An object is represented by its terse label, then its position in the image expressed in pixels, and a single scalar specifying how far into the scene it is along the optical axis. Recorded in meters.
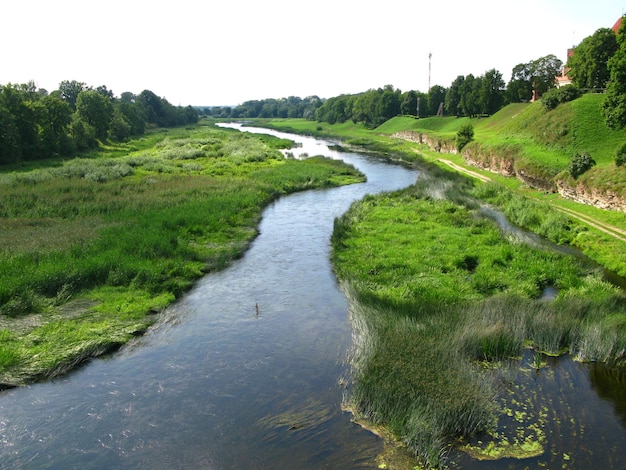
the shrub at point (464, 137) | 61.41
